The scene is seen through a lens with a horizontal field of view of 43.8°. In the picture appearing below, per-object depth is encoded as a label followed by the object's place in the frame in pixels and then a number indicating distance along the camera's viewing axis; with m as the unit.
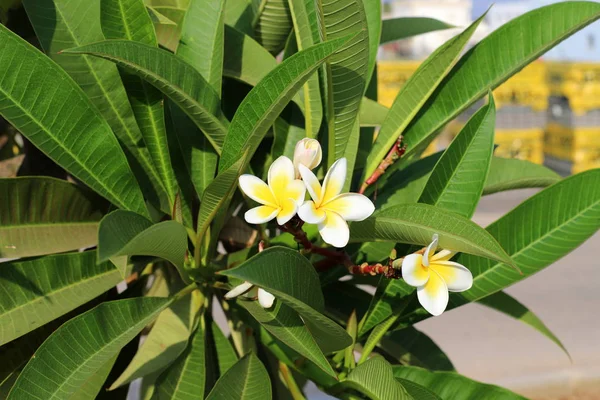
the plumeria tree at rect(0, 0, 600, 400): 0.51
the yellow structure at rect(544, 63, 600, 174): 5.70
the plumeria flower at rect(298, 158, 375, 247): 0.49
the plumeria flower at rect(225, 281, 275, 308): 0.52
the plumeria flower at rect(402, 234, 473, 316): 0.51
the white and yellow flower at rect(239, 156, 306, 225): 0.51
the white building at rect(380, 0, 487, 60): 13.40
